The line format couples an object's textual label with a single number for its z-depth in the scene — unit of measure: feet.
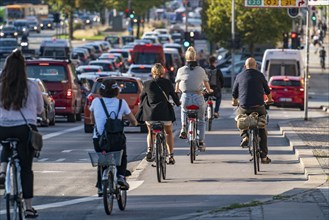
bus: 497.87
